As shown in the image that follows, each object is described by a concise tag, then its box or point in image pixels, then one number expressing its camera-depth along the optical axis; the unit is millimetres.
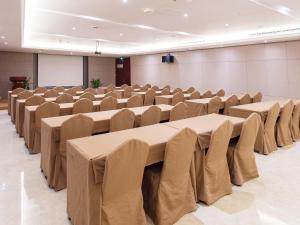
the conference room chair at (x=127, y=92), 9914
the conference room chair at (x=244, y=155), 3223
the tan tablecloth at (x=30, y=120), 4652
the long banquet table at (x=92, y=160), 2088
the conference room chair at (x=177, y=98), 7512
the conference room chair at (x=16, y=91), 8477
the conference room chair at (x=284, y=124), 4988
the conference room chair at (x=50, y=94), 8319
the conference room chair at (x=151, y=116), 4320
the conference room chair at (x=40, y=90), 9236
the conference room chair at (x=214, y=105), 6145
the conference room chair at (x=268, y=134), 4586
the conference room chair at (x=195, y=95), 8336
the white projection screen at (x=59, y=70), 15523
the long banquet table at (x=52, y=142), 3264
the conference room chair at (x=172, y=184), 2441
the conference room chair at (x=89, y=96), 7254
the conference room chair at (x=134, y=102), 6558
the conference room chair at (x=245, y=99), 7363
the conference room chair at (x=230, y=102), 6781
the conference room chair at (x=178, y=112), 4912
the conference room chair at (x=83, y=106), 5305
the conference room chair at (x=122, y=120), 3896
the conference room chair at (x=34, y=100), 5861
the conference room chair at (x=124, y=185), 2051
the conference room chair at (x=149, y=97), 8680
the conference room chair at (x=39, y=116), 4625
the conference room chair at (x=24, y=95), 7302
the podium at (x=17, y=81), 13458
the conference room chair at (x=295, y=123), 5430
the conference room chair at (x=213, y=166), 2844
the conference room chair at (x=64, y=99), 6754
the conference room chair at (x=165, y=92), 9413
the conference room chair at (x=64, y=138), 3258
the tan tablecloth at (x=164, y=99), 7520
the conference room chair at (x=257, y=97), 7684
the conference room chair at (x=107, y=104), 5887
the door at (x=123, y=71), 17656
